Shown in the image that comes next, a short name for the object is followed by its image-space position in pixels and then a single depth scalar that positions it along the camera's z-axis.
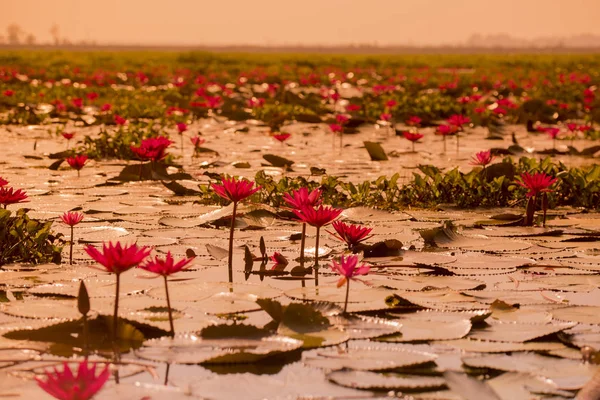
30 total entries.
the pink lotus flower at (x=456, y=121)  15.59
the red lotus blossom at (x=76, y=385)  3.26
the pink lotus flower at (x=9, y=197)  7.39
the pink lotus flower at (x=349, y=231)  6.86
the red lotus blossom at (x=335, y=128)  16.66
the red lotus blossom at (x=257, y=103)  24.25
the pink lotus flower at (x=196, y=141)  14.79
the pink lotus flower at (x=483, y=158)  10.69
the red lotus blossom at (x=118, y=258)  4.73
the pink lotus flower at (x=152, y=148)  10.84
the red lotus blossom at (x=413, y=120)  17.40
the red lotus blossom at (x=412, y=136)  14.70
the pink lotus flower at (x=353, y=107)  21.98
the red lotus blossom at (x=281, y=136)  15.36
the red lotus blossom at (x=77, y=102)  22.25
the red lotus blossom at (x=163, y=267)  5.04
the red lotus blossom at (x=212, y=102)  21.60
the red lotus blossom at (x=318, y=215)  6.18
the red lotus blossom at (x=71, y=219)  7.14
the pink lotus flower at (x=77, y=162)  11.43
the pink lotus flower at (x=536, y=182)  8.20
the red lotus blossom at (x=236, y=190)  6.60
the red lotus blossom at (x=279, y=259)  7.36
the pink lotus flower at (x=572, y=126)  16.30
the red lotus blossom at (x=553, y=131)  15.55
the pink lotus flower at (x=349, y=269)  5.45
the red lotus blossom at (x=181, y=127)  15.25
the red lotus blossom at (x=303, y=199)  6.64
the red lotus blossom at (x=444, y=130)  14.79
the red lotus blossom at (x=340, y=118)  17.32
